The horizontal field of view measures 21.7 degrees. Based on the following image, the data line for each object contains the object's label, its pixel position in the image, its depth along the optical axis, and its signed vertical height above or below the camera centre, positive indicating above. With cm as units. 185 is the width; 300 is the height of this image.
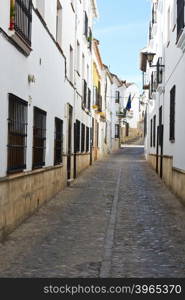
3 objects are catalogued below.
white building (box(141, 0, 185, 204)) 1191 +141
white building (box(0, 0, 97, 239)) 754 +72
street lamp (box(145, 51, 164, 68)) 1917 +326
